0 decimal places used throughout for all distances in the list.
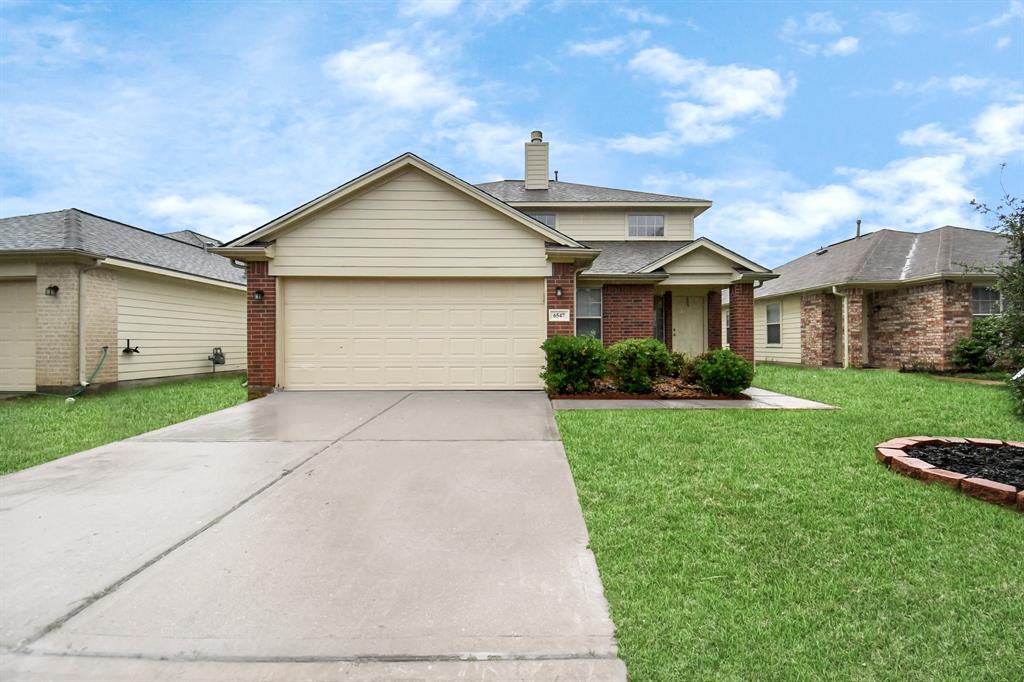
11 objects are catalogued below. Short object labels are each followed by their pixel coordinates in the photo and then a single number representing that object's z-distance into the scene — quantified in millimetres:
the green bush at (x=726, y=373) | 9430
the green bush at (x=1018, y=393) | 7449
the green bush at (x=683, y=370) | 10289
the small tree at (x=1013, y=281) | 6520
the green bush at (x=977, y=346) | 13672
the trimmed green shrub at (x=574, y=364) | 9719
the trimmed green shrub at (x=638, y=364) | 9750
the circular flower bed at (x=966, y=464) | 4156
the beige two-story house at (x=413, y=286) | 10648
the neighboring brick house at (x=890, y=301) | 14383
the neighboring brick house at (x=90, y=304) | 11039
